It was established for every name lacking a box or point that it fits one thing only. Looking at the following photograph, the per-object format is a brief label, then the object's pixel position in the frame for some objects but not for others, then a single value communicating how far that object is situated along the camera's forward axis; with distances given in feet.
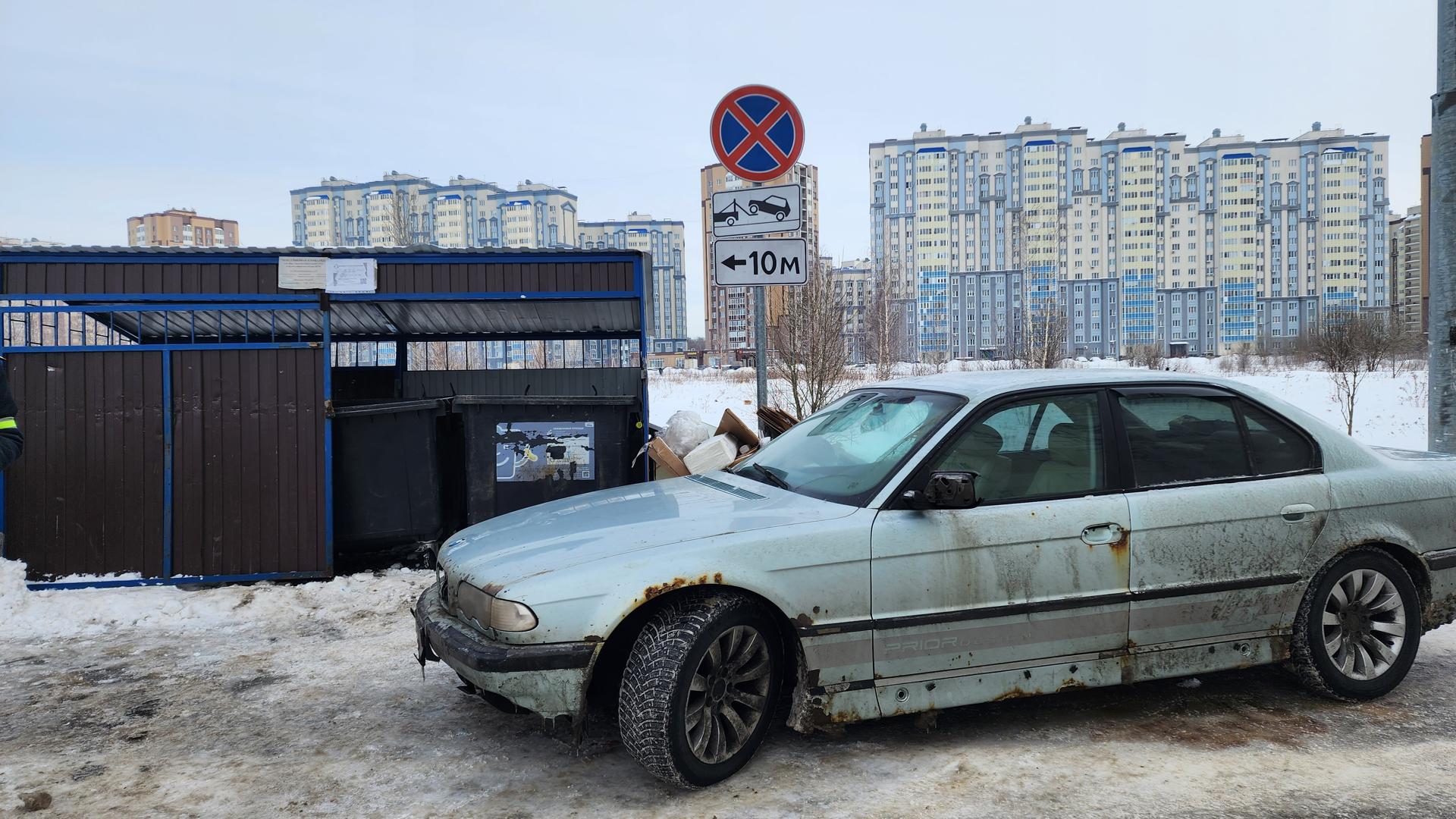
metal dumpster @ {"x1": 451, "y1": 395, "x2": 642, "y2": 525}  23.59
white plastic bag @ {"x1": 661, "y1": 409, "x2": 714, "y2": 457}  23.34
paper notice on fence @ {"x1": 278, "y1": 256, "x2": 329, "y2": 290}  22.09
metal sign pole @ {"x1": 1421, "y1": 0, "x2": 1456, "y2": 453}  18.26
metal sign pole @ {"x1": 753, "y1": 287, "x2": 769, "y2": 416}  20.16
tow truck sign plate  19.85
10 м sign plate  19.83
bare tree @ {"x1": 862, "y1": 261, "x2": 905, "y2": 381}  80.69
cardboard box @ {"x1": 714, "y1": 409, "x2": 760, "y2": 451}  22.91
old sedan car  10.22
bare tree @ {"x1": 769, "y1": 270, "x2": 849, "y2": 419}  43.16
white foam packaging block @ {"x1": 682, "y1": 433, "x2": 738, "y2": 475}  21.67
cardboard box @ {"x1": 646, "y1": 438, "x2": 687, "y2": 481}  22.08
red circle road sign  20.62
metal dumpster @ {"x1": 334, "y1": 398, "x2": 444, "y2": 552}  22.79
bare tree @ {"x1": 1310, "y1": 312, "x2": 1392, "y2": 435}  52.60
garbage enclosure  21.09
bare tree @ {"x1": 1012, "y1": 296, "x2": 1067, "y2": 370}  79.87
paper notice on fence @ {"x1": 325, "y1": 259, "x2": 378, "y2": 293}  22.57
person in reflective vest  17.47
